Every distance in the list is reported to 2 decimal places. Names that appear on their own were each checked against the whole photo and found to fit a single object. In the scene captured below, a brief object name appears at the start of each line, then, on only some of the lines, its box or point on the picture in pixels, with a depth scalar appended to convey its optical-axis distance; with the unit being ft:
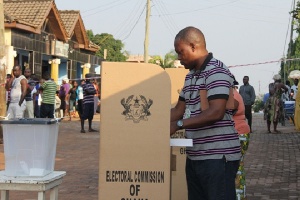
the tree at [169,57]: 201.08
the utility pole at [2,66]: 48.41
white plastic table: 16.46
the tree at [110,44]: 215.72
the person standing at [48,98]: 60.08
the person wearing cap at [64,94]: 87.71
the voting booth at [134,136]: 14.51
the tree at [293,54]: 142.86
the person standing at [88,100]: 58.49
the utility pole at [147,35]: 114.21
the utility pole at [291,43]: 170.01
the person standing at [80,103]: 64.92
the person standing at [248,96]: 61.98
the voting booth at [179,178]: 21.67
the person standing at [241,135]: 20.58
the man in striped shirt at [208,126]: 14.03
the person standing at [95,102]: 60.04
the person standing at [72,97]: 94.32
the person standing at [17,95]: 44.57
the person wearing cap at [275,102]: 62.08
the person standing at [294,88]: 76.98
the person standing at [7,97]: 49.06
